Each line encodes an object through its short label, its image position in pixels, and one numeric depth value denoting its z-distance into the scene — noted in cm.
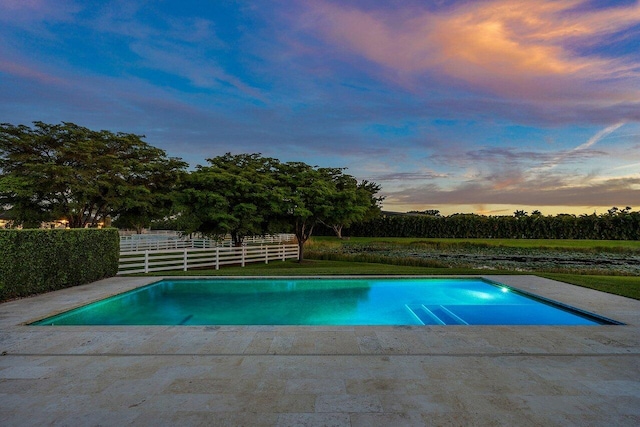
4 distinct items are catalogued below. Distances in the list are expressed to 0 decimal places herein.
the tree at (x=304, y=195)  1905
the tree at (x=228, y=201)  1816
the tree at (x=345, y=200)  1995
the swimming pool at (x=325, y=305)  714
